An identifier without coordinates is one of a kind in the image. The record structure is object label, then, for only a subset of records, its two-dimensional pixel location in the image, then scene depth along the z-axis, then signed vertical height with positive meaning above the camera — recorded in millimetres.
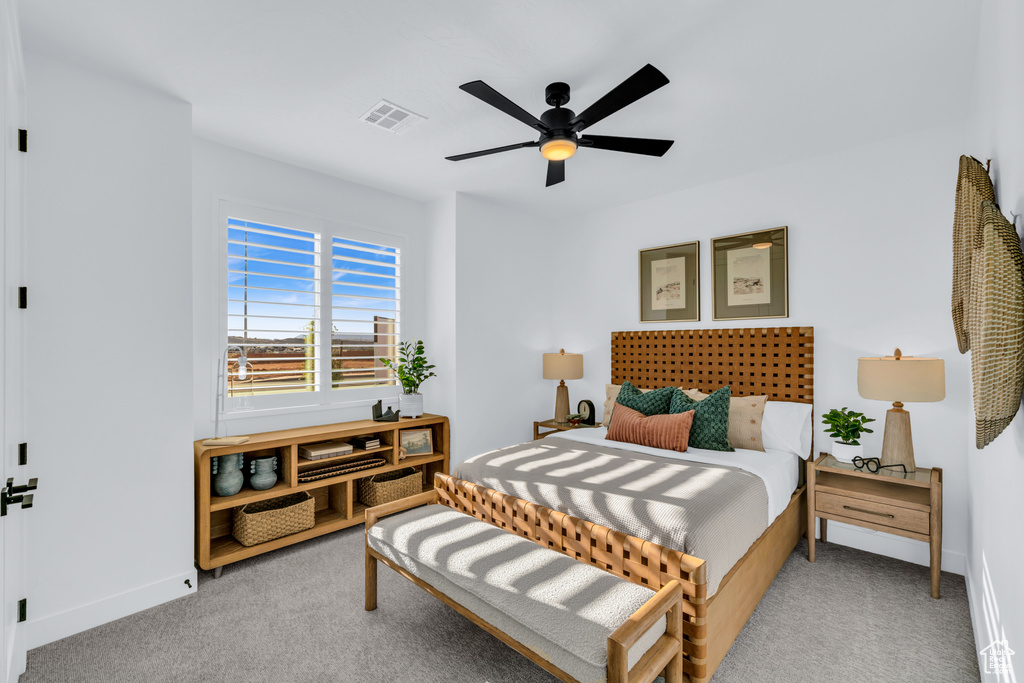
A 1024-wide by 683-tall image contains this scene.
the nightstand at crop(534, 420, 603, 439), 4238 -782
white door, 1610 -21
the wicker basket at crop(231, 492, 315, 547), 2898 -1140
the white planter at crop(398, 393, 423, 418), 3852 -520
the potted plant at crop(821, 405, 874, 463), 2934 -573
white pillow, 3133 -596
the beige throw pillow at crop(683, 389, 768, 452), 3146 -560
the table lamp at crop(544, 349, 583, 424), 4363 -264
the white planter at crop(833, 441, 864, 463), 2959 -711
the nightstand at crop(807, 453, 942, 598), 2483 -900
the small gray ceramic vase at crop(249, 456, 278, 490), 3023 -858
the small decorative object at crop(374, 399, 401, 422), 3713 -589
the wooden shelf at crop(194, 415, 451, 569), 2723 -972
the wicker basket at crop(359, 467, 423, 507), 3611 -1150
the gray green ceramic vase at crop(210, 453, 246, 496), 2861 -825
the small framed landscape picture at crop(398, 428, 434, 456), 3783 -825
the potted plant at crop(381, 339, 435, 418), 3854 -306
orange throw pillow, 3012 -591
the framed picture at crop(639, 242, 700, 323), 3912 +507
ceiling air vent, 2627 +1324
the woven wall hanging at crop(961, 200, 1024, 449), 1103 +34
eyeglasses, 2744 -745
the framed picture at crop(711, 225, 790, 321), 3469 +510
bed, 1901 -736
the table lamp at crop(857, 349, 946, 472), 2527 -256
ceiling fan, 1937 +1050
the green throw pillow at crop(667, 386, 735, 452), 3045 -532
